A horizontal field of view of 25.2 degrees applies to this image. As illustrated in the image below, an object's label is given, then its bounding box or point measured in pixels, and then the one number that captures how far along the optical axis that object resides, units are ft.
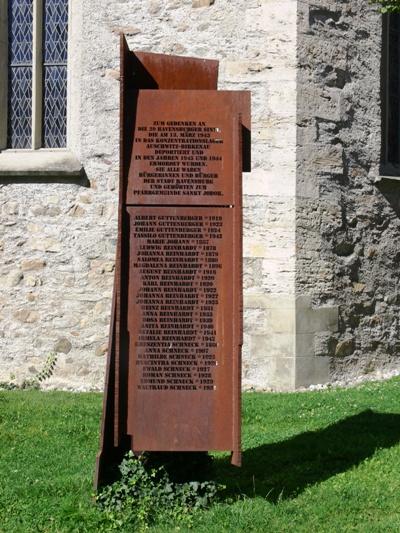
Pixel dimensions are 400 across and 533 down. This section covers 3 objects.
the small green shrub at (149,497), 16.30
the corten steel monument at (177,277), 16.81
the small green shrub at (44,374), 34.55
